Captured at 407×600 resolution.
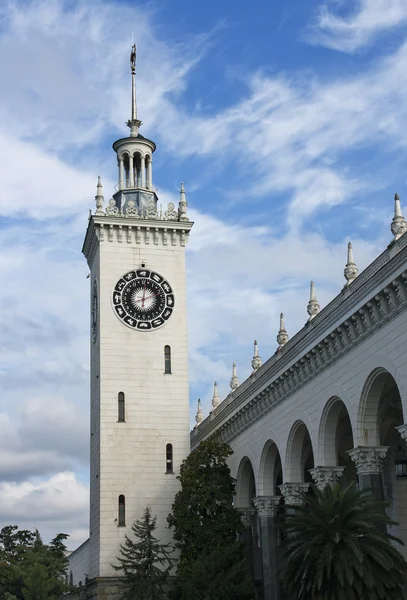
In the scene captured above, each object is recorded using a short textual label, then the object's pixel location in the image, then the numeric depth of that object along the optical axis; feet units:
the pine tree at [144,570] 150.51
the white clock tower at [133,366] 176.76
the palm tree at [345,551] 95.30
